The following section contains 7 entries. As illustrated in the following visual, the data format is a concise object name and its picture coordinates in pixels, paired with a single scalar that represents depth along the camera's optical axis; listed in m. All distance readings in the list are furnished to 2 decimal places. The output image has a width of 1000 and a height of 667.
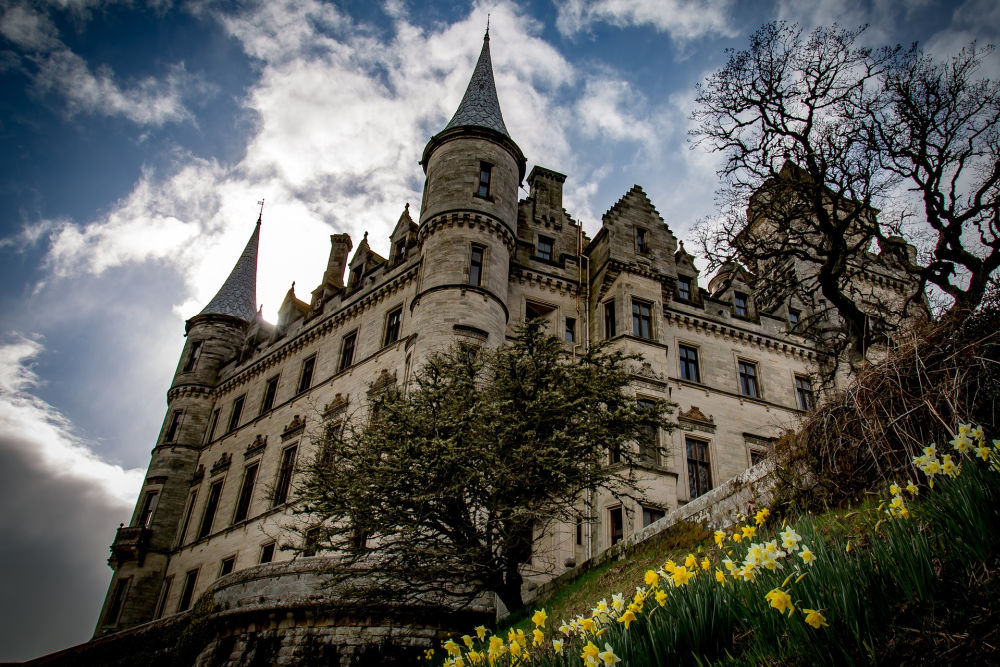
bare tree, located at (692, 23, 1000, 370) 12.62
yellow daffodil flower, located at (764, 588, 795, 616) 3.20
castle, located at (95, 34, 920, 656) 20.92
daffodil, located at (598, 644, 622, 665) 3.72
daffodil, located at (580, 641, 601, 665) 3.65
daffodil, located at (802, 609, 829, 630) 3.09
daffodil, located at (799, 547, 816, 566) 3.54
